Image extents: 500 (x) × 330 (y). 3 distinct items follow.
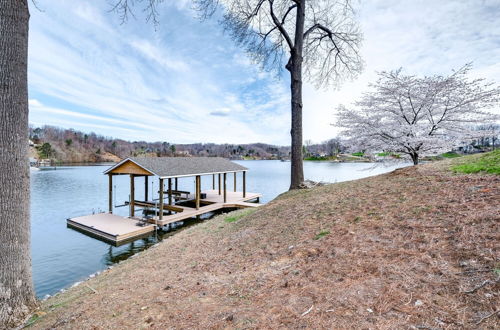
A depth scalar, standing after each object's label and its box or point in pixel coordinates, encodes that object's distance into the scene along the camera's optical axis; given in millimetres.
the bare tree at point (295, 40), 8258
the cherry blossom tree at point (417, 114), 7605
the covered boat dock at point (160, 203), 10742
